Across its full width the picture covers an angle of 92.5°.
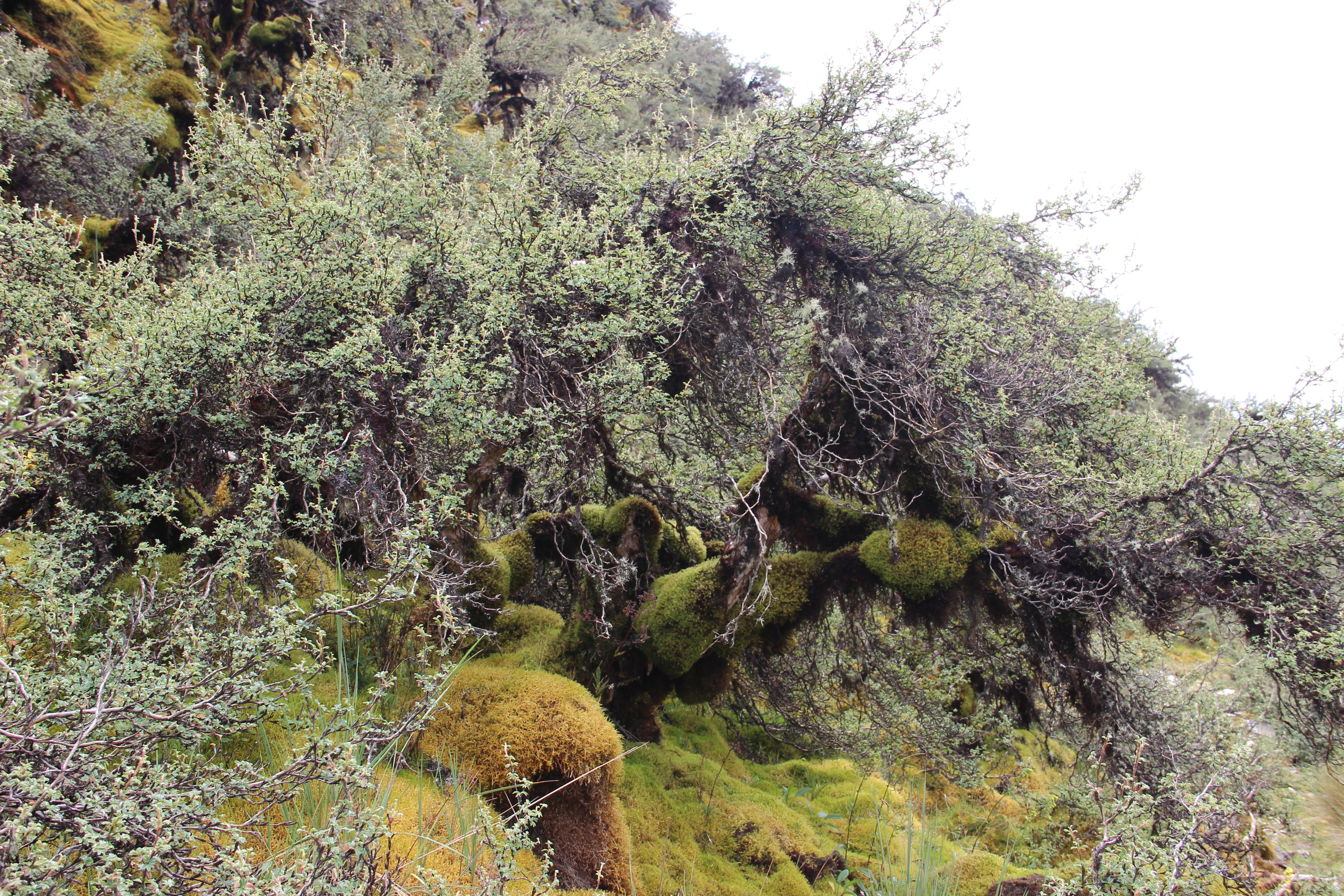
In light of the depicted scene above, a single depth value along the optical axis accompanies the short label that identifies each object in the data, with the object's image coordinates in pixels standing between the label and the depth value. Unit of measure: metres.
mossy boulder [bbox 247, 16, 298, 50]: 12.30
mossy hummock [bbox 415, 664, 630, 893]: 4.14
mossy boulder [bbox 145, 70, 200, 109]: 10.95
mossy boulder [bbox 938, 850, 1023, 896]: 5.00
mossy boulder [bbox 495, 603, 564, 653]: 5.52
